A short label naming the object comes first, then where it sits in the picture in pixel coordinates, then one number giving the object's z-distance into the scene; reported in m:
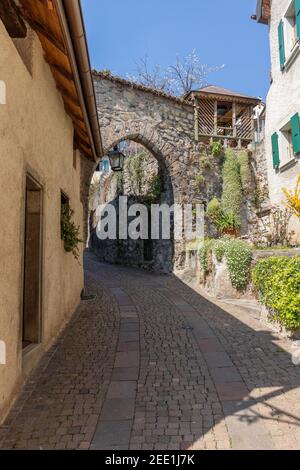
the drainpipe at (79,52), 3.14
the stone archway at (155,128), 11.58
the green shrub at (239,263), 7.44
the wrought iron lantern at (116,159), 8.84
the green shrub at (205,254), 9.26
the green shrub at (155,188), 13.34
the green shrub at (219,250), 8.20
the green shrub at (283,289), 4.80
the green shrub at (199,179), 12.92
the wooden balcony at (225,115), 14.94
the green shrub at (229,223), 12.61
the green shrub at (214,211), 12.66
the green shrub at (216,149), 13.38
